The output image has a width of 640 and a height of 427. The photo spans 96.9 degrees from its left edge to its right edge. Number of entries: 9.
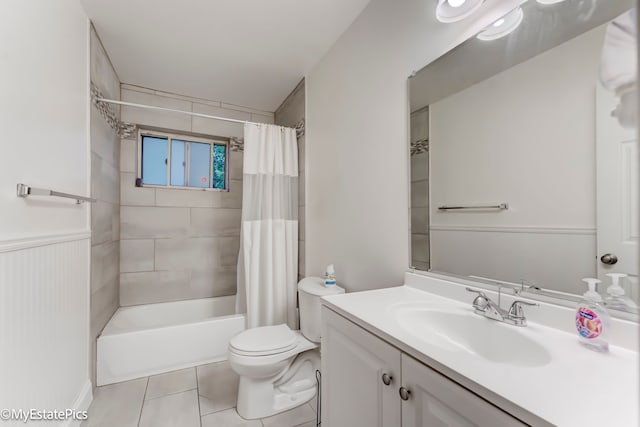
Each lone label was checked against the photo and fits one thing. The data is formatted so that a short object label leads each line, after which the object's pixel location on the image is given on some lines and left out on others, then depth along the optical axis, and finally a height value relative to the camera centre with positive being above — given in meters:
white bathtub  1.92 -0.95
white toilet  1.56 -0.84
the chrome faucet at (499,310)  0.88 -0.32
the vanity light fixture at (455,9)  1.04 +0.78
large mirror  0.77 +0.18
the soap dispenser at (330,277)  1.80 -0.40
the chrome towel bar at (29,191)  1.00 +0.09
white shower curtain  2.23 -0.12
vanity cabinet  0.61 -0.48
